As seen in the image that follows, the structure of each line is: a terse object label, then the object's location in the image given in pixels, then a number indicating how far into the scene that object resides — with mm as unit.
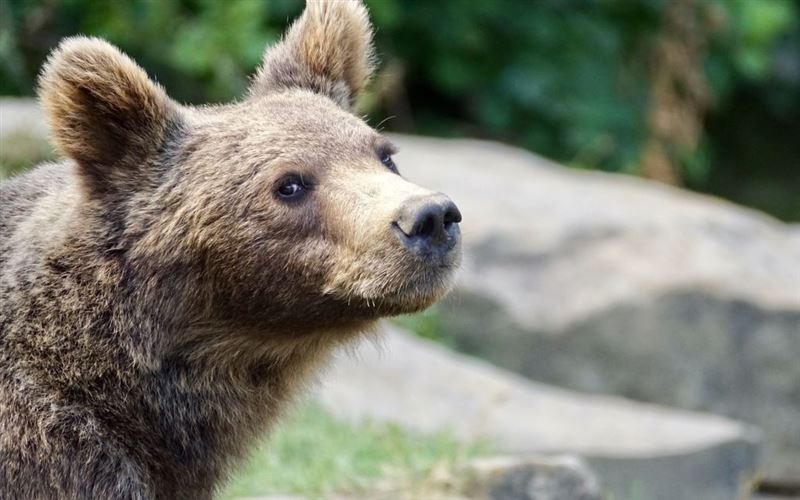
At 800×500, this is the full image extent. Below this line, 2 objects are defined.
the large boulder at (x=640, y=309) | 18812
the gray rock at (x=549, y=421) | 14898
